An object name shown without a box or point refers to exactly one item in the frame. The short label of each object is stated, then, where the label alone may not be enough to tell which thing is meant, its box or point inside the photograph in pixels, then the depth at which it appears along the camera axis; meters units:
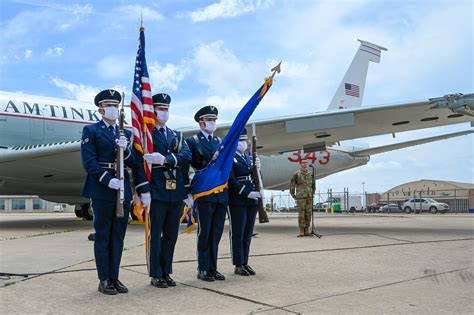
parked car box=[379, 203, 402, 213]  37.03
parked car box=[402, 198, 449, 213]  31.60
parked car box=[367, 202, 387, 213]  40.07
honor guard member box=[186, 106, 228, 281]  4.30
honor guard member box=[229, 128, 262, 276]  4.61
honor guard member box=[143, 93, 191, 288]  3.97
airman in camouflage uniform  8.53
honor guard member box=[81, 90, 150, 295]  3.73
